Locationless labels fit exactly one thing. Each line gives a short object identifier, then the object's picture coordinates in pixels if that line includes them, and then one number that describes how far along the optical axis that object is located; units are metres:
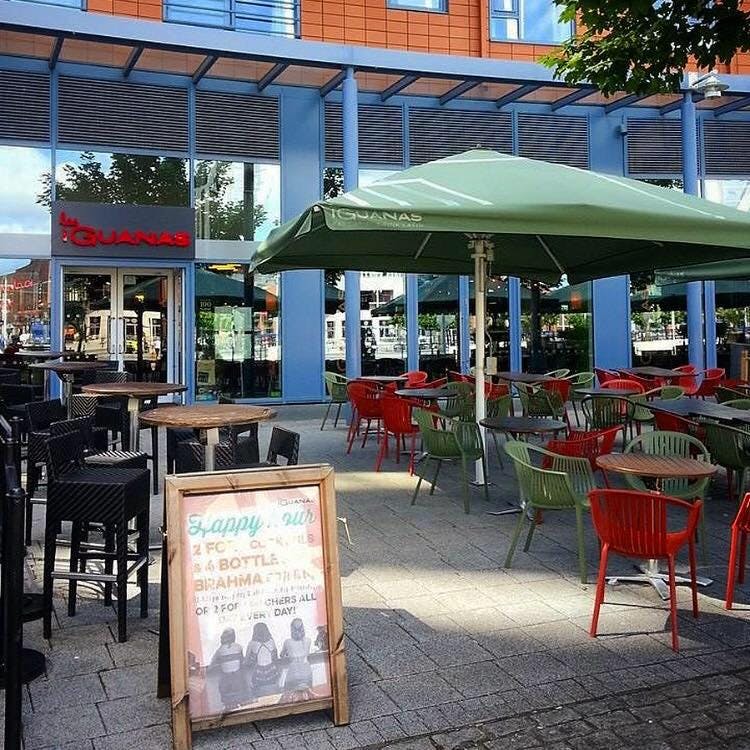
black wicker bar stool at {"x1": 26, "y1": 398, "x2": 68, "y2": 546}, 5.25
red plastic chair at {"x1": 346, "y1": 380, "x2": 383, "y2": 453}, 9.05
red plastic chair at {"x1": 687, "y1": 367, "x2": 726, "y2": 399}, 10.65
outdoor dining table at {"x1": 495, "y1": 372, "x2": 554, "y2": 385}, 10.15
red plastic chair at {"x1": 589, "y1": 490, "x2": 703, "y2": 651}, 3.79
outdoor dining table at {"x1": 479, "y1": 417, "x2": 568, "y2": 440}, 6.24
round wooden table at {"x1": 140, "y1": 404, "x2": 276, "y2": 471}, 4.34
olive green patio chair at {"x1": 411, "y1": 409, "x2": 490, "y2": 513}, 6.52
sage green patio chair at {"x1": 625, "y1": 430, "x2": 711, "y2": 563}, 4.98
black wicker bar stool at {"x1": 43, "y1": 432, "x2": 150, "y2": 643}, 3.86
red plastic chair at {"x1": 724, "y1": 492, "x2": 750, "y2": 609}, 4.07
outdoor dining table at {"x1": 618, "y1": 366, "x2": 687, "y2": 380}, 11.25
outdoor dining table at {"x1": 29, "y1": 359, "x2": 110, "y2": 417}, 8.43
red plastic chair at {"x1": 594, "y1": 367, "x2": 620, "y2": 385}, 11.67
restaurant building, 12.43
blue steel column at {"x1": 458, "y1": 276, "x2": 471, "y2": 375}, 14.66
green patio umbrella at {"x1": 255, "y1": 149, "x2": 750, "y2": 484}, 4.65
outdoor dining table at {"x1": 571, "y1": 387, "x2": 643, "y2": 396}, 8.43
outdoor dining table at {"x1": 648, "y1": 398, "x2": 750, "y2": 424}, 6.47
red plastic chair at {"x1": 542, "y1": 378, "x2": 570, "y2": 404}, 10.25
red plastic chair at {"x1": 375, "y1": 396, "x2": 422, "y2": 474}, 7.99
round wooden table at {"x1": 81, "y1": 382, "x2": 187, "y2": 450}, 6.09
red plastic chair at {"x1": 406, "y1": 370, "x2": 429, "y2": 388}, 11.08
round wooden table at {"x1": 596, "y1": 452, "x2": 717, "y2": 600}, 4.40
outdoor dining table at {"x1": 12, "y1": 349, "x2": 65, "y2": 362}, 10.25
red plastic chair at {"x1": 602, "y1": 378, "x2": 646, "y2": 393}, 9.70
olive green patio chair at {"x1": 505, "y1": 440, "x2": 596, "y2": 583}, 4.66
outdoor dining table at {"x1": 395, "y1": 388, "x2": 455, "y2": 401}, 8.52
